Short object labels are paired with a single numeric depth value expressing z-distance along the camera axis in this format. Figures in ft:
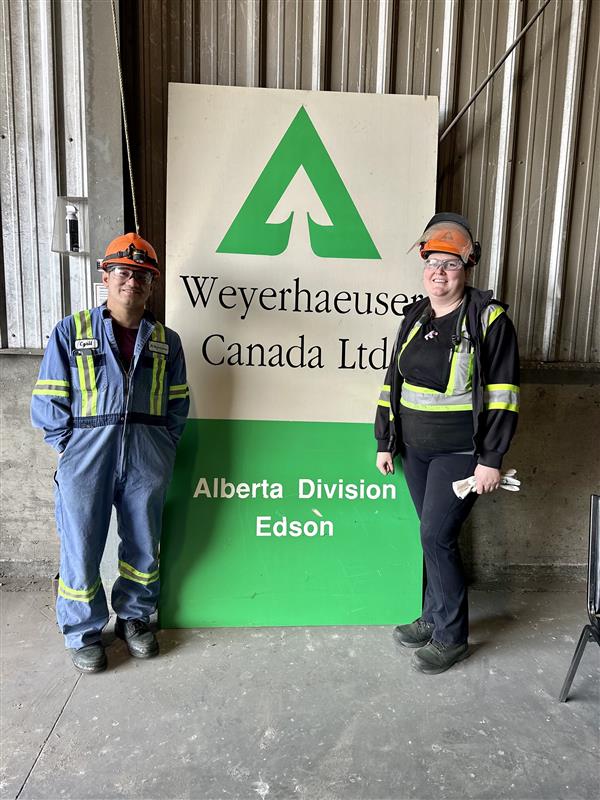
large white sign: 8.27
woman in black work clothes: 7.13
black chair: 6.86
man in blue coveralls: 7.22
